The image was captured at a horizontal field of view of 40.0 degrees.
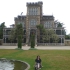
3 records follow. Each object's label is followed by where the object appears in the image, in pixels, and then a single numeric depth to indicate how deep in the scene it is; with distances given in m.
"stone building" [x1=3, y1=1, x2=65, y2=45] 31.54
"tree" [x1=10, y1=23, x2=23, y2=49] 30.02
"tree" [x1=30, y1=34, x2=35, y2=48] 20.44
